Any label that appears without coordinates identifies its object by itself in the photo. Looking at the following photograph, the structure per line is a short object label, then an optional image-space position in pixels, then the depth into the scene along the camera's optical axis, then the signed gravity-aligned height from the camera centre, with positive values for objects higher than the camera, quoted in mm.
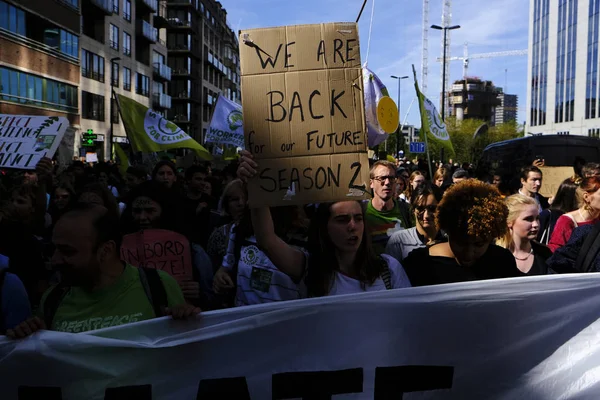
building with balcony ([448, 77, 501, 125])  162500 +19333
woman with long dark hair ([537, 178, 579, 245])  5773 -303
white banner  2510 -725
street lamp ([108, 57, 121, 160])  42894 +5224
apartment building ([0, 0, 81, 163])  27750 +5588
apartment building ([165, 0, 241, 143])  69438 +13132
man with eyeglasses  5000 -267
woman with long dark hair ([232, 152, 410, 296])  2891 -392
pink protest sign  3508 -450
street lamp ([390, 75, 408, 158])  55928 +8497
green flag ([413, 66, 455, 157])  11070 +895
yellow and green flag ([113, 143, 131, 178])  11576 +193
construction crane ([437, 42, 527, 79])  185500 +33899
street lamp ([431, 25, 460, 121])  32122 +6077
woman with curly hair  3057 -365
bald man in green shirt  2541 -485
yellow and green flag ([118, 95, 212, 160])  9531 +638
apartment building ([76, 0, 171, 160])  40312 +8182
